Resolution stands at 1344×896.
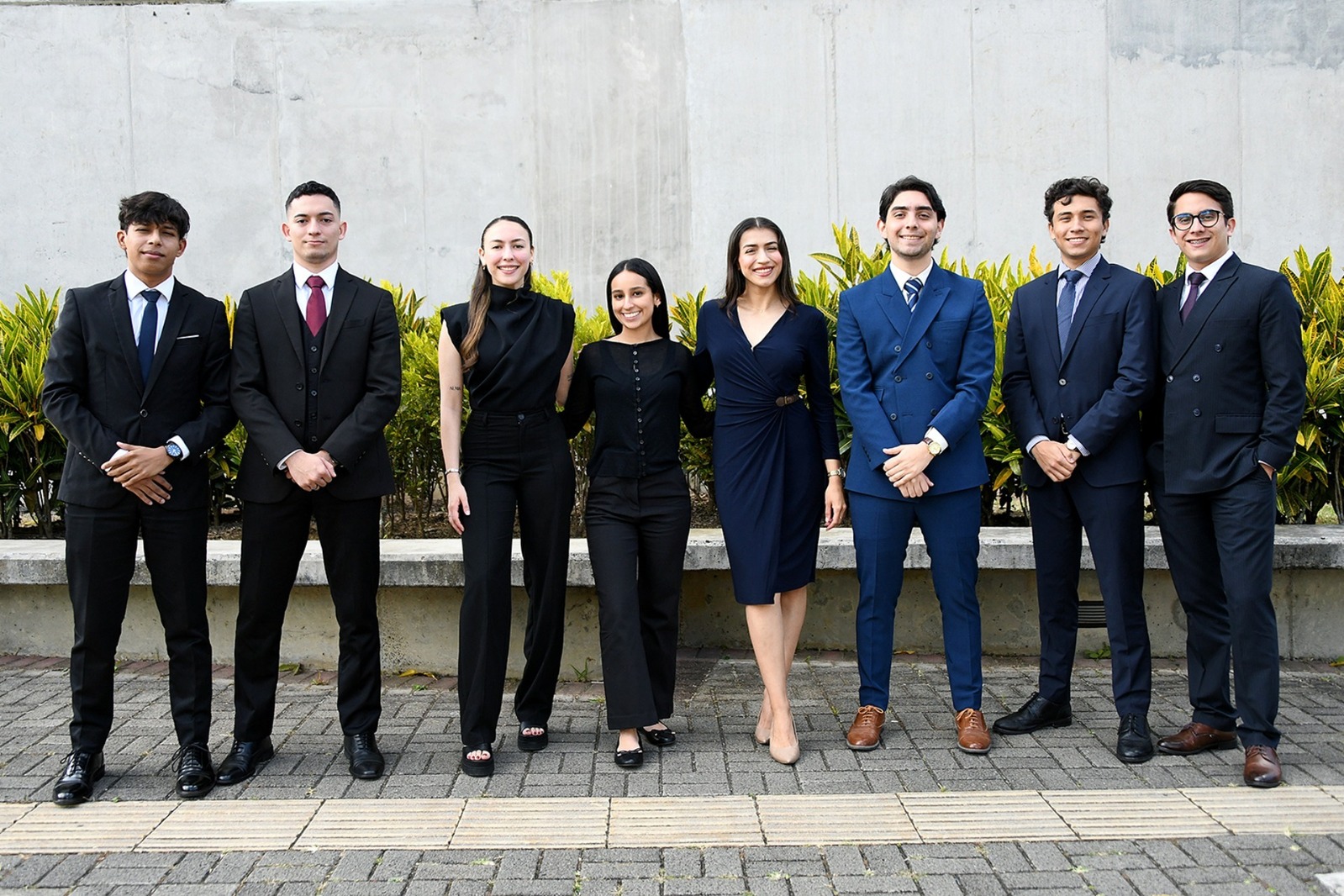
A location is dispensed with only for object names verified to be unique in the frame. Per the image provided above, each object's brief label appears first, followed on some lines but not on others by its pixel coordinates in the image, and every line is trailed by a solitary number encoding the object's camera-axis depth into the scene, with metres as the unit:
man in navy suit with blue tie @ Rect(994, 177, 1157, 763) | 4.40
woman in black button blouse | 4.47
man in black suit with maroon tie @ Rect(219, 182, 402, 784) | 4.27
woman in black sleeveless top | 4.39
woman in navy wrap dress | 4.48
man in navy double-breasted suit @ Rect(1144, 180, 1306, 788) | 4.13
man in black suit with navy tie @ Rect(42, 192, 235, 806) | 4.09
